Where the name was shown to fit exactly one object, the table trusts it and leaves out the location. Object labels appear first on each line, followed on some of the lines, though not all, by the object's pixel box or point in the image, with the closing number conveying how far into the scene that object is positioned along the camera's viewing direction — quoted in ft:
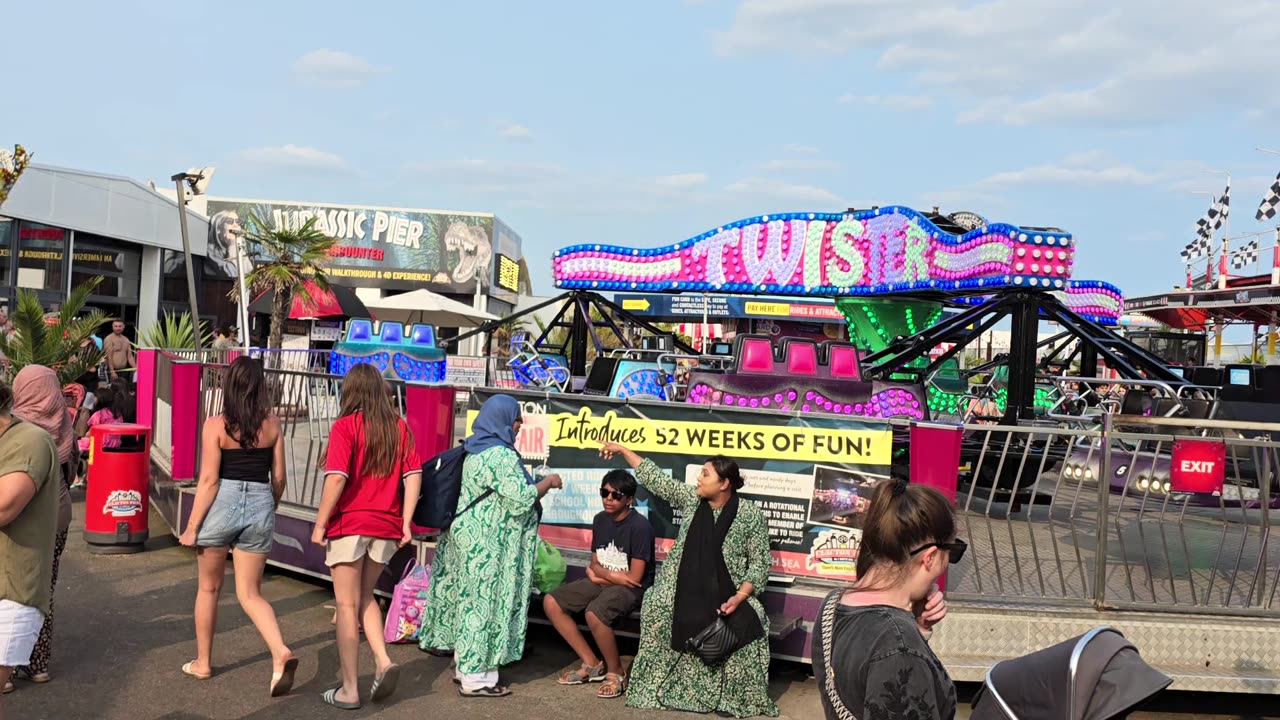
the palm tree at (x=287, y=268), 84.94
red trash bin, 28.22
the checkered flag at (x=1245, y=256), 116.88
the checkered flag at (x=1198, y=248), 131.44
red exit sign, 20.06
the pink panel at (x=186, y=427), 29.58
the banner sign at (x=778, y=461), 20.48
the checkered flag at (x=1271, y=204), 101.35
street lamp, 43.87
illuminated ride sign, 38.96
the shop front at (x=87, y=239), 65.36
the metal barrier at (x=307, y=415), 25.96
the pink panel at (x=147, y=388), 38.11
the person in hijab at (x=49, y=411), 19.36
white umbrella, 82.07
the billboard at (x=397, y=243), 141.18
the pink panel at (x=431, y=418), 22.67
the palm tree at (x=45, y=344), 39.34
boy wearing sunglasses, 19.69
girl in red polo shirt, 17.84
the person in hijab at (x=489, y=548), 18.81
